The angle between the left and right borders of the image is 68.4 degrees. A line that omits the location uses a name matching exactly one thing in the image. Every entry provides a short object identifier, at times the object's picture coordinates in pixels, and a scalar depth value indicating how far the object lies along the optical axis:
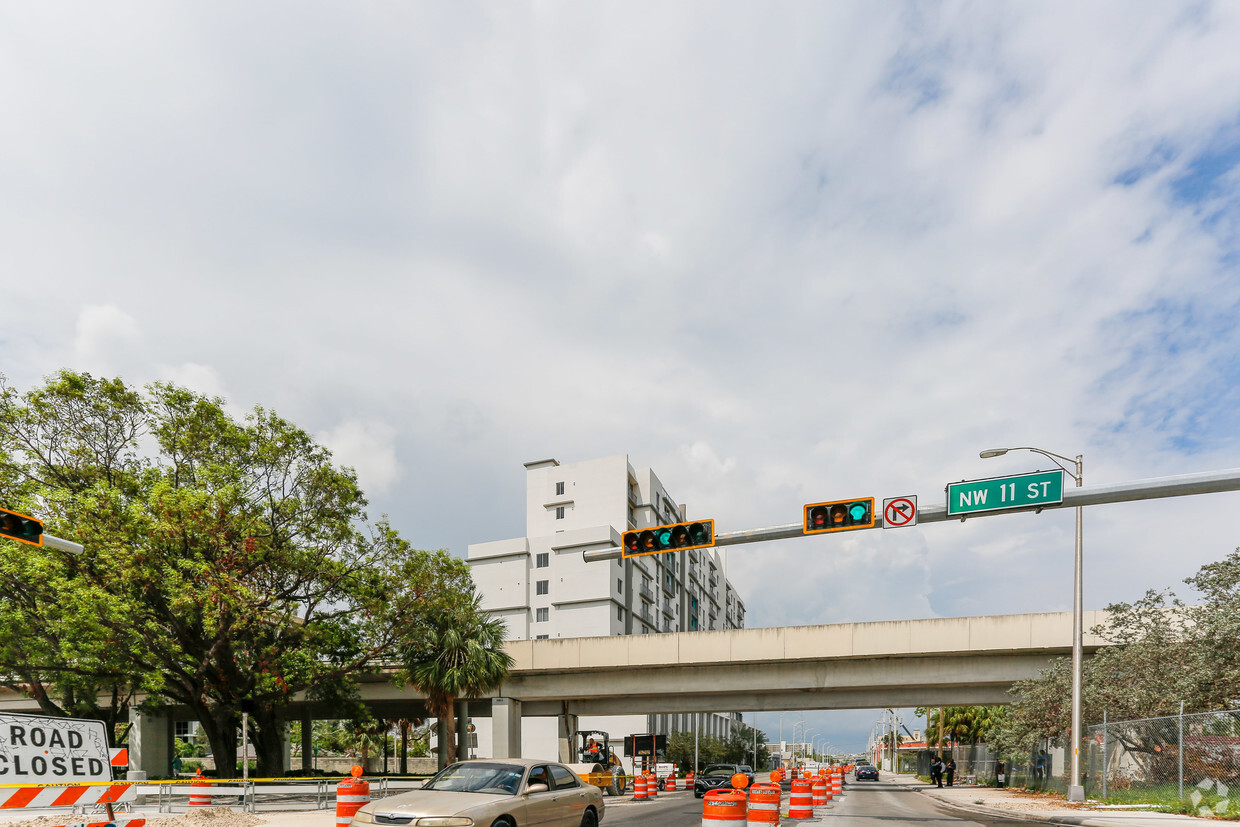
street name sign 17.44
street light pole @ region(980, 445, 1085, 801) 25.09
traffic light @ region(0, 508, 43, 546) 17.00
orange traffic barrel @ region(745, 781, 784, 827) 11.91
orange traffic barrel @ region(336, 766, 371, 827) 16.21
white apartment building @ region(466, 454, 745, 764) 79.81
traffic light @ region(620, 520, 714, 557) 19.59
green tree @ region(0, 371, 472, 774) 31.73
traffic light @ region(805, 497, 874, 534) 18.33
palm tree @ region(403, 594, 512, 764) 40.94
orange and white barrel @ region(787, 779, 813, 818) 21.25
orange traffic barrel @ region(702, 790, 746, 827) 11.28
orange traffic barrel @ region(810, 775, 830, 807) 30.55
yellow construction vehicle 34.03
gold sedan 11.09
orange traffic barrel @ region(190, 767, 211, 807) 22.95
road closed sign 9.89
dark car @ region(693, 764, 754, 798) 36.19
